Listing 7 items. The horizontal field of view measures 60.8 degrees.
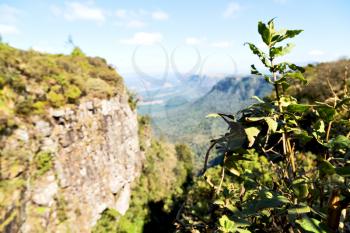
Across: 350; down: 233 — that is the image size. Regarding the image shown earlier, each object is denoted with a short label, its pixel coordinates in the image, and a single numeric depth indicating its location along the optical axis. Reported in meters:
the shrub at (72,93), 18.77
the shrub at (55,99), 17.23
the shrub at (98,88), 22.35
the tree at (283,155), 1.01
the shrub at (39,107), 15.69
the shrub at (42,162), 14.82
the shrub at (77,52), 30.12
